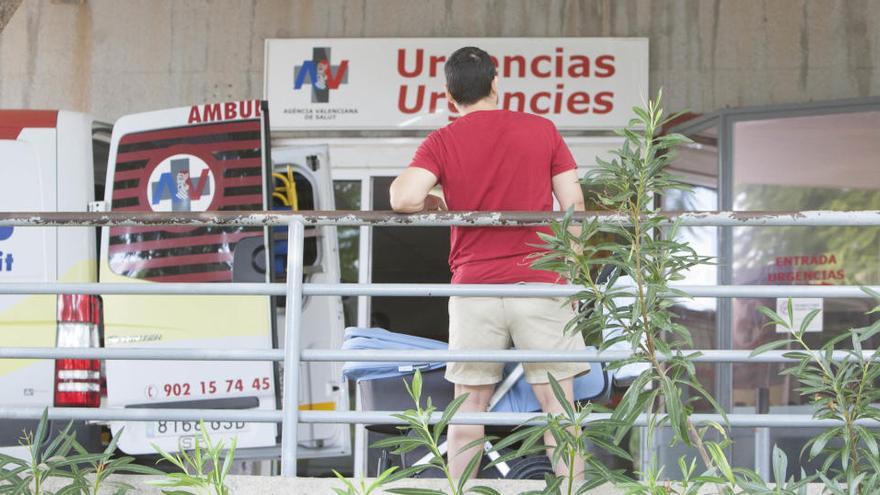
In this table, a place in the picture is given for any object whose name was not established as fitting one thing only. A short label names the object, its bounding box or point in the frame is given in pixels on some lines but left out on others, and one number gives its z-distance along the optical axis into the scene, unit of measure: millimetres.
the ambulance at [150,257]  10680
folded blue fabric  7105
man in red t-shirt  6785
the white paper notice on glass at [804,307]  13773
